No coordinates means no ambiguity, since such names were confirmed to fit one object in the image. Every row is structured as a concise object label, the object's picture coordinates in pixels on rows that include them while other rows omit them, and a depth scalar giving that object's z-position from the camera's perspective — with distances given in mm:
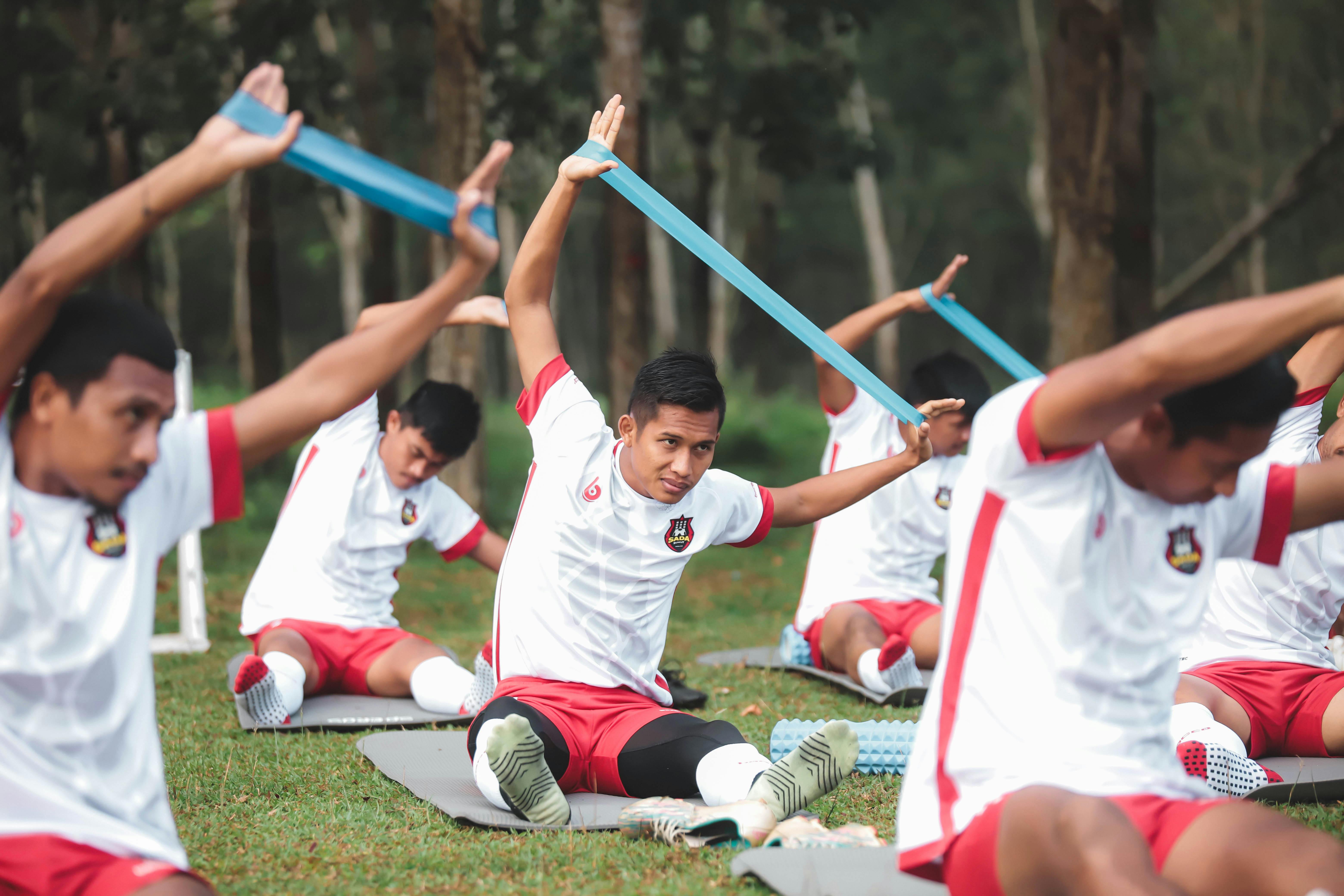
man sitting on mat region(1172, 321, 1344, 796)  4762
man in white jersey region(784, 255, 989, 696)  6801
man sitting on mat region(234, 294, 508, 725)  6219
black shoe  6207
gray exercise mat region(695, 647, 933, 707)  6223
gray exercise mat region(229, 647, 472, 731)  5793
